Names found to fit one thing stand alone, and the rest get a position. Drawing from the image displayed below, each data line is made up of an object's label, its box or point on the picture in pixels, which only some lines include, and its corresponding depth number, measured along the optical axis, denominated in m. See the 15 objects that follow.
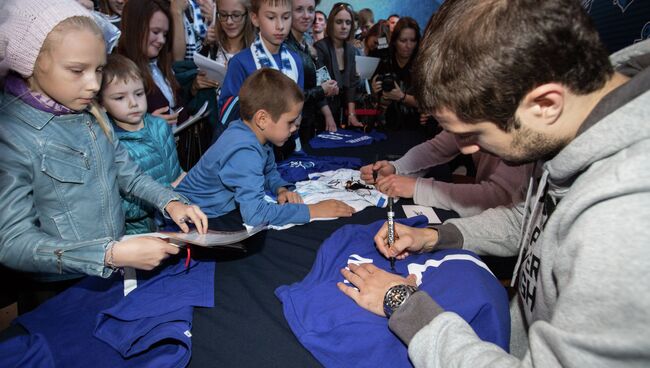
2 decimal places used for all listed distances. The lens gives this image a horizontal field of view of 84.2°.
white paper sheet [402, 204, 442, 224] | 1.64
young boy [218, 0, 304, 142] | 2.61
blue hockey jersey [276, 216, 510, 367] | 0.86
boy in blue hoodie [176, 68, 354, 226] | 1.59
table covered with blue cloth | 0.87
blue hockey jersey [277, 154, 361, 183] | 2.28
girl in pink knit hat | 1.00
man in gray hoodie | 0.54
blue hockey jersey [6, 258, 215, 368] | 0.86
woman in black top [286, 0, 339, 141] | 3.29
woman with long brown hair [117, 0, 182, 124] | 2.43
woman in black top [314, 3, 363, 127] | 4.01
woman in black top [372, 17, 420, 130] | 3.89
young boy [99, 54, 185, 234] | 1.80
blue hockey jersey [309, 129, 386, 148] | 3.05
